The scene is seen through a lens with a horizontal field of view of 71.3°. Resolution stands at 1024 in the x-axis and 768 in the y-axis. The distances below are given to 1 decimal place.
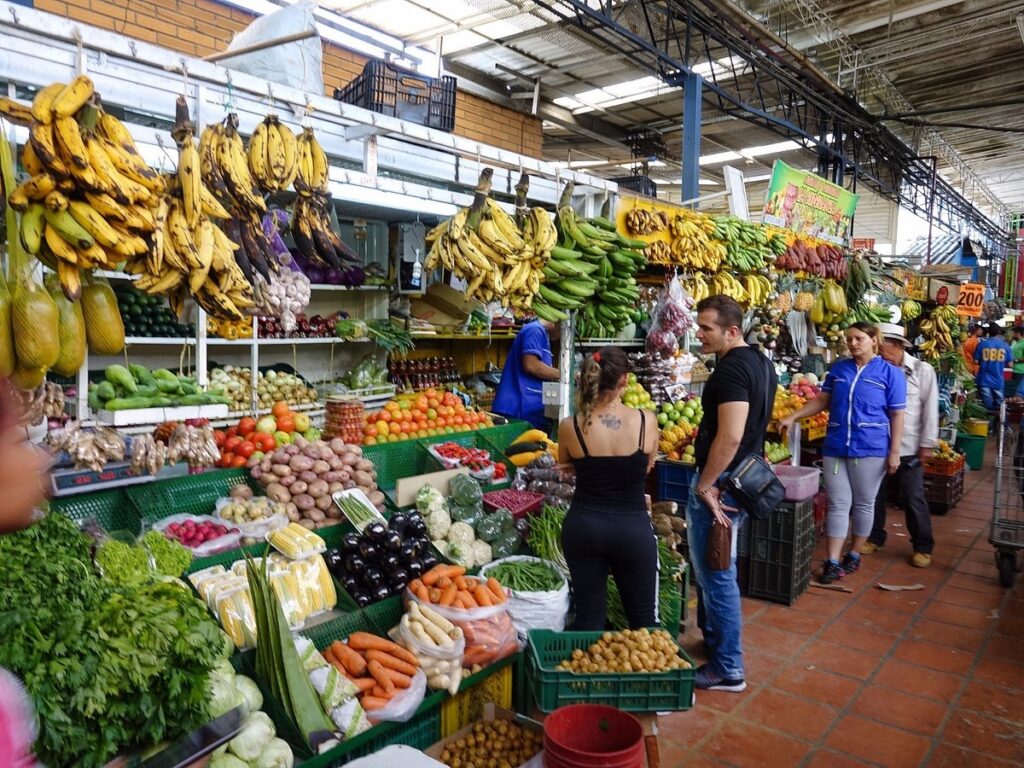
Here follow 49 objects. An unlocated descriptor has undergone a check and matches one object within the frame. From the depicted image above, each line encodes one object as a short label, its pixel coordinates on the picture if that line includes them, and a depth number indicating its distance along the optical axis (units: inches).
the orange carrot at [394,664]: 112.5
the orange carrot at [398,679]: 109.8
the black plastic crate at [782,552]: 190.2
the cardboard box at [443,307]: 292.7
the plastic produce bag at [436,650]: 114.7
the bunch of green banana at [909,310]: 466.9
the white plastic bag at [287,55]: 144.7
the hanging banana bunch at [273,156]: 103.0
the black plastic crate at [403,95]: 173.6
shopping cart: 202.7
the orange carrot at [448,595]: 123.6
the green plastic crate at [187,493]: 132.2
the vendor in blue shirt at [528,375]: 209.2
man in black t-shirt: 135.6
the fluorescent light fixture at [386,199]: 126.2
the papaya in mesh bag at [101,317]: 88.6
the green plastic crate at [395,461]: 176.4
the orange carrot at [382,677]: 108.4
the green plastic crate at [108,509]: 124.2
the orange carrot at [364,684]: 108.1
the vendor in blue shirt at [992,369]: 445.7
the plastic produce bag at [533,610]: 133.0
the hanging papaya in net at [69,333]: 83.4
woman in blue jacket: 204.5
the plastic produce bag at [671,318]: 235.3
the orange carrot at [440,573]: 129.2
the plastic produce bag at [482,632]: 121.1
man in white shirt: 231.9
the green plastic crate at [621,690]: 103.7
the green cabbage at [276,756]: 90.4
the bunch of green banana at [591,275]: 179.2
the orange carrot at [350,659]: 111.2
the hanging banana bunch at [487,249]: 145.9
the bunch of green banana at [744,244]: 252.2
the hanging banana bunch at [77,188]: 77.0
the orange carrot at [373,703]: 106.0
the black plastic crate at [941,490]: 296.7
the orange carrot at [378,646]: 114.3
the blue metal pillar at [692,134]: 290.4
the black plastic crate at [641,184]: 379.9
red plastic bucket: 87.3
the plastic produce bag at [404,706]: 105.6
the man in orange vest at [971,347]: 554.6
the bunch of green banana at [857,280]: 339.3
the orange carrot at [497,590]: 128.7
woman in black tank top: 122.0
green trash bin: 393.1
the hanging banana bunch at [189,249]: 90.0
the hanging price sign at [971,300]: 522.0
